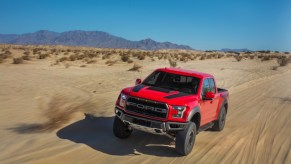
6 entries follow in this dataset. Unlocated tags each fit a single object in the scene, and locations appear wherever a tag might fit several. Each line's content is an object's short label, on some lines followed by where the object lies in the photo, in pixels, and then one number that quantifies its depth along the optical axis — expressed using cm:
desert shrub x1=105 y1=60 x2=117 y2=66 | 3384
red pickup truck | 743
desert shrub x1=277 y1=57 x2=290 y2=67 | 4595
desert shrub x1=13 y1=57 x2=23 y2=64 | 2876
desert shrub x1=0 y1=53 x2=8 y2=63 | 3019
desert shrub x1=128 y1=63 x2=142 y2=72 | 2753
